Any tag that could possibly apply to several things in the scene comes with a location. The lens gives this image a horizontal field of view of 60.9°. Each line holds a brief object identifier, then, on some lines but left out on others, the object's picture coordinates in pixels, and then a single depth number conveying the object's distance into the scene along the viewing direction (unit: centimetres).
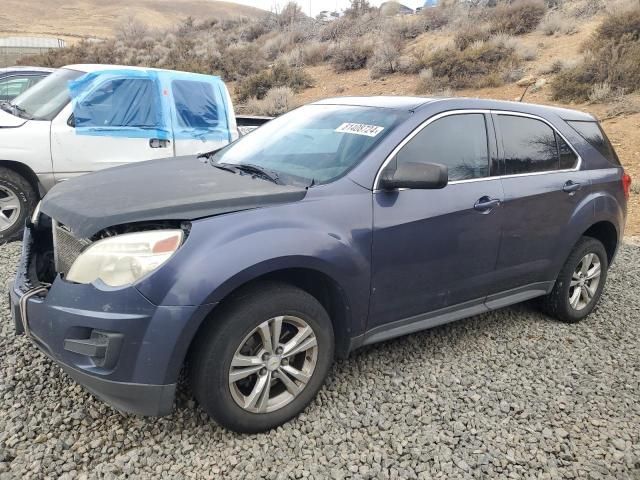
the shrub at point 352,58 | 2127
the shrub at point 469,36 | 1903
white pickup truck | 560
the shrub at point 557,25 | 1884
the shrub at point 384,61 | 1953
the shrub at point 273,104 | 1717
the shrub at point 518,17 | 2016
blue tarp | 607
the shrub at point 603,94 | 1306
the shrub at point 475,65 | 1629
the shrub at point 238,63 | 2306
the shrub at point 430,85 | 1631
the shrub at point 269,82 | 1948
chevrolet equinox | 247
